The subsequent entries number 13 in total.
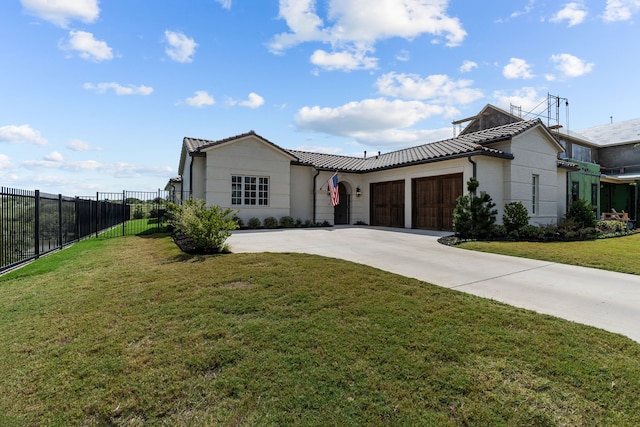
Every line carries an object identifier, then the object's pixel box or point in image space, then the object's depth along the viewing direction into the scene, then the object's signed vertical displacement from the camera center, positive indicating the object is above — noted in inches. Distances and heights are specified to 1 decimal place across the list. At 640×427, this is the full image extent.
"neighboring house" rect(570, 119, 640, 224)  865.1 +169.6
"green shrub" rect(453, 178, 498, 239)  460.4 -10.2
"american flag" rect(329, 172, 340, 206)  675.4 +48.9
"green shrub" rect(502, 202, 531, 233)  480.4 -9.1
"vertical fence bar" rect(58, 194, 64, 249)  408.8 -15.4
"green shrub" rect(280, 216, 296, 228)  648.4 -22.4
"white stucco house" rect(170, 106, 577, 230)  550.0 +70.5
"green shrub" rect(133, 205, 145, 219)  1099.9 -4.3
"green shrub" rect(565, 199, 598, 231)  554.3 -7.2
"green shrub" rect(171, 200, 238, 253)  322.0 -17.7
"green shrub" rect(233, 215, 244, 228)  603.2 -18.8
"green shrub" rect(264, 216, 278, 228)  628.9 -21.7
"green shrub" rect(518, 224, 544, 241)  464.6 -33.7
